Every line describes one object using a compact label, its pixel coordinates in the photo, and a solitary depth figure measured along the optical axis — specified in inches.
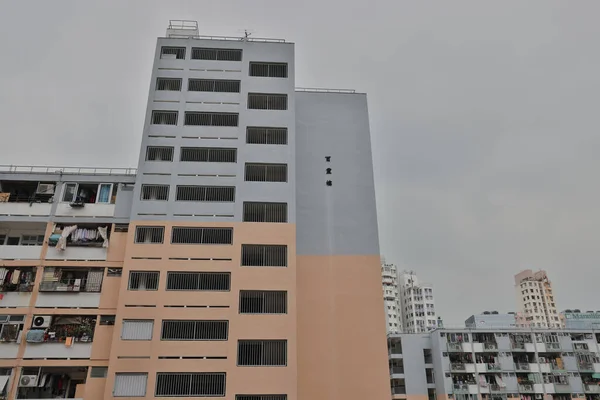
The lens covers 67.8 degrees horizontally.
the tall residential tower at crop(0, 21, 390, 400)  924.0
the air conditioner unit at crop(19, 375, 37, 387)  926.4
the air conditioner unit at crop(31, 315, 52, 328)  976.9
